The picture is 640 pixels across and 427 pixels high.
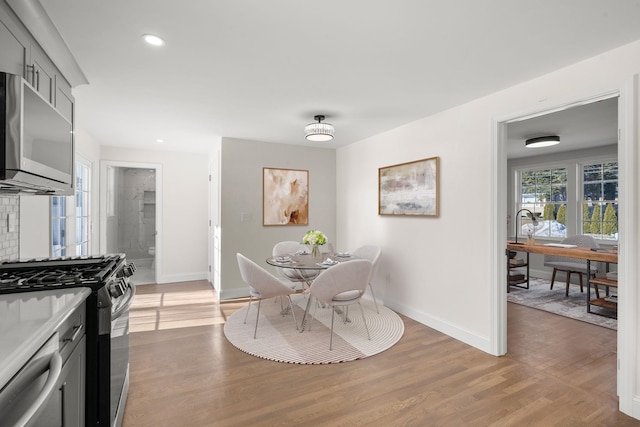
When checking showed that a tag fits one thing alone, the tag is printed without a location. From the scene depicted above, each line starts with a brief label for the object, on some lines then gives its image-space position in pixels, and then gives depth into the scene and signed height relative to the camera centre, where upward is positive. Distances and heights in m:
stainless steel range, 1.55 -0.51
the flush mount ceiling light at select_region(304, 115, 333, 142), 3.53 +0.90
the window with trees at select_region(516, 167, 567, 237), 6.05 +0.31
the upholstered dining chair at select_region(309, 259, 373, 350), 3.02 -0.64
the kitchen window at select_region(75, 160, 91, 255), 4.47 +0.09
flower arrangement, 3.86 -0.30
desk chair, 5.01 -0.77
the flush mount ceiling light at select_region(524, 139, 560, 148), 4.79 +1.09
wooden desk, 3.82 -0.48
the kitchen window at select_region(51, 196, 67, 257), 3.54 -0.14
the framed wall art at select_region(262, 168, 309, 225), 5.10 +0.28
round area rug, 2.95 -1.24
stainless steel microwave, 1.34 +0.34
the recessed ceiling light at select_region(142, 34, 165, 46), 2.03 +1.09
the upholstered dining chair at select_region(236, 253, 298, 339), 3.27 -0.68
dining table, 3.39 -0.52
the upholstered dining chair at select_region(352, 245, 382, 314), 4.16 -0.49
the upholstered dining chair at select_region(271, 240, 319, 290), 4.29 -0.75
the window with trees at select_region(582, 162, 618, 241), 5.41 +0.26
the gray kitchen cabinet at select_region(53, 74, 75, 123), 2.19 +0.81
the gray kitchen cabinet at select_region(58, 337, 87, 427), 1.28 -0.72
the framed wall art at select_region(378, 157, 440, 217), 3.70 +0.32
